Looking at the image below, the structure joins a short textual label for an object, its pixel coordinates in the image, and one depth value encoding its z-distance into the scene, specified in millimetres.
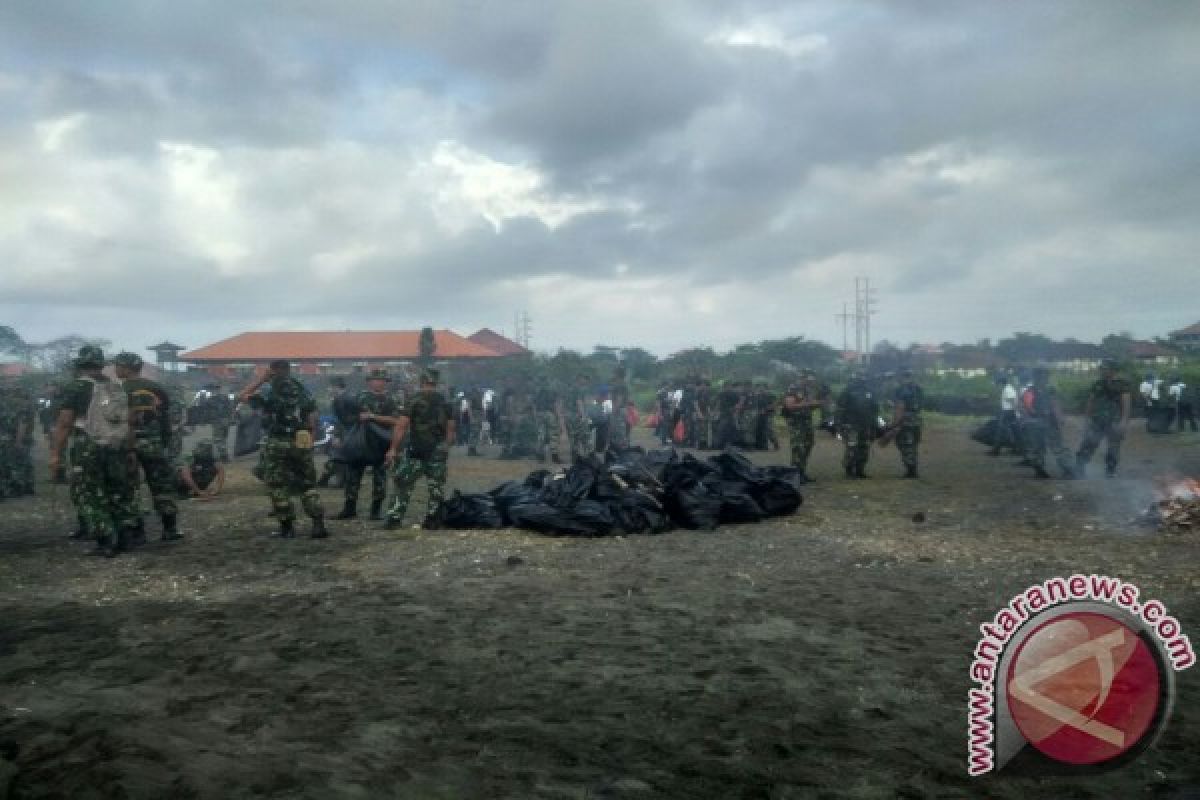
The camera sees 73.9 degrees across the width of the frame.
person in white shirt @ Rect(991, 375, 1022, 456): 16542
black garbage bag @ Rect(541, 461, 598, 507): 9102
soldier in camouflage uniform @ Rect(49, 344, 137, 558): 7371
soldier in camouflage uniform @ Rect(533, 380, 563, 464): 17703
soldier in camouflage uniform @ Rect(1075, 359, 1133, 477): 11938
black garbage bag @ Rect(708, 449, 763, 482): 9930
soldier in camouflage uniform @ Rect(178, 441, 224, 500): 11875
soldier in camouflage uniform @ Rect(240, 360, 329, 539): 8242
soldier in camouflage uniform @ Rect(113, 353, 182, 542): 7781
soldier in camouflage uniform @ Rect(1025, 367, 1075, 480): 13352
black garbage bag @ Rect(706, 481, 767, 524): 9352
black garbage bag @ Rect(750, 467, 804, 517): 9727
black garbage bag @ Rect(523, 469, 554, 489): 9930
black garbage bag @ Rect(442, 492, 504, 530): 9180
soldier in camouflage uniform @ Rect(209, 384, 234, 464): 16062
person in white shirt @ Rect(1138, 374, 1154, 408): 22250
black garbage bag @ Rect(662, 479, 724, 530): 9016
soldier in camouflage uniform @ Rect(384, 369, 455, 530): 8922
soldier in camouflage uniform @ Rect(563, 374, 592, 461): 17297
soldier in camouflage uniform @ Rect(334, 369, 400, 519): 9609
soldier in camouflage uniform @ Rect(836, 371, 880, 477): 13086
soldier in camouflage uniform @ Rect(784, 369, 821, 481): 12906
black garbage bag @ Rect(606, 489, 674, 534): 8812
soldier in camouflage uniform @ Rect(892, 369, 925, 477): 13203
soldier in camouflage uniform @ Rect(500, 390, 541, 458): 18031
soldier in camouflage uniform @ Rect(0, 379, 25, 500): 11750
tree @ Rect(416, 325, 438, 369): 42775
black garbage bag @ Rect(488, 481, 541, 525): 9305
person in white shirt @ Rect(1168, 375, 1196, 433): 21970
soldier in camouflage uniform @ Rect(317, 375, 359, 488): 10578
